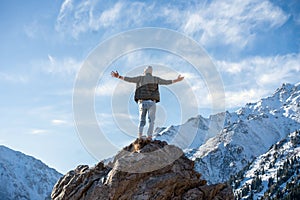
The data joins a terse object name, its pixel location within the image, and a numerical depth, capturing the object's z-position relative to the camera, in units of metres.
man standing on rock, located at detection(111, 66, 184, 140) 18.81
